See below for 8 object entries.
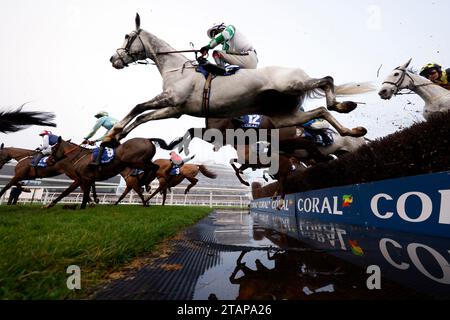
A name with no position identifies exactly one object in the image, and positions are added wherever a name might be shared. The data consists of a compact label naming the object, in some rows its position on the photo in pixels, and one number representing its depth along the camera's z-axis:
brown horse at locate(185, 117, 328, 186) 6.30
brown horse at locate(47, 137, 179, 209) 8.05
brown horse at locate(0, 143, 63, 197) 9.63
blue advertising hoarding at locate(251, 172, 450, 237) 2.76
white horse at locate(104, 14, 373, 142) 3.87
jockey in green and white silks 4.16
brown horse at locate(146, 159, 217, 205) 13.21
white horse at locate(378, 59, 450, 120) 5.48
